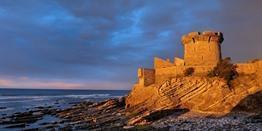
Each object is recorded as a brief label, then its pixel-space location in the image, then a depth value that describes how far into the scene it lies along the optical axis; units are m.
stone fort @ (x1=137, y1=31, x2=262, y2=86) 39.62
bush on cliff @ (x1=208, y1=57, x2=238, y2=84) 36.23
